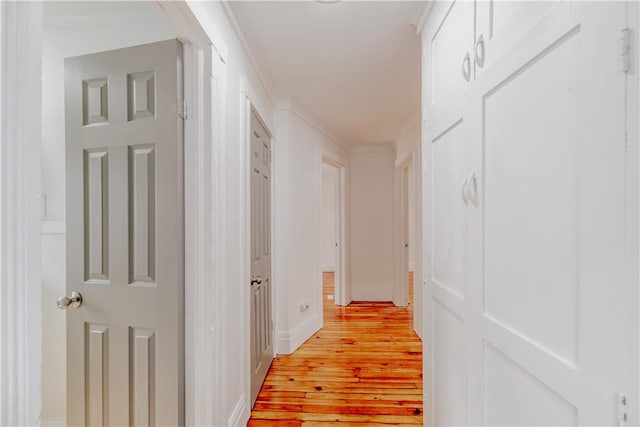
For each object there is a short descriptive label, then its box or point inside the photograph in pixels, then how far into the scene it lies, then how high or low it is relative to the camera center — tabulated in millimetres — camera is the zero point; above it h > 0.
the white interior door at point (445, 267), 1390 -258
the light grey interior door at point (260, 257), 2504 -353
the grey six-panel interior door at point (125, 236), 1485 -105
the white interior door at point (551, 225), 643 -37
